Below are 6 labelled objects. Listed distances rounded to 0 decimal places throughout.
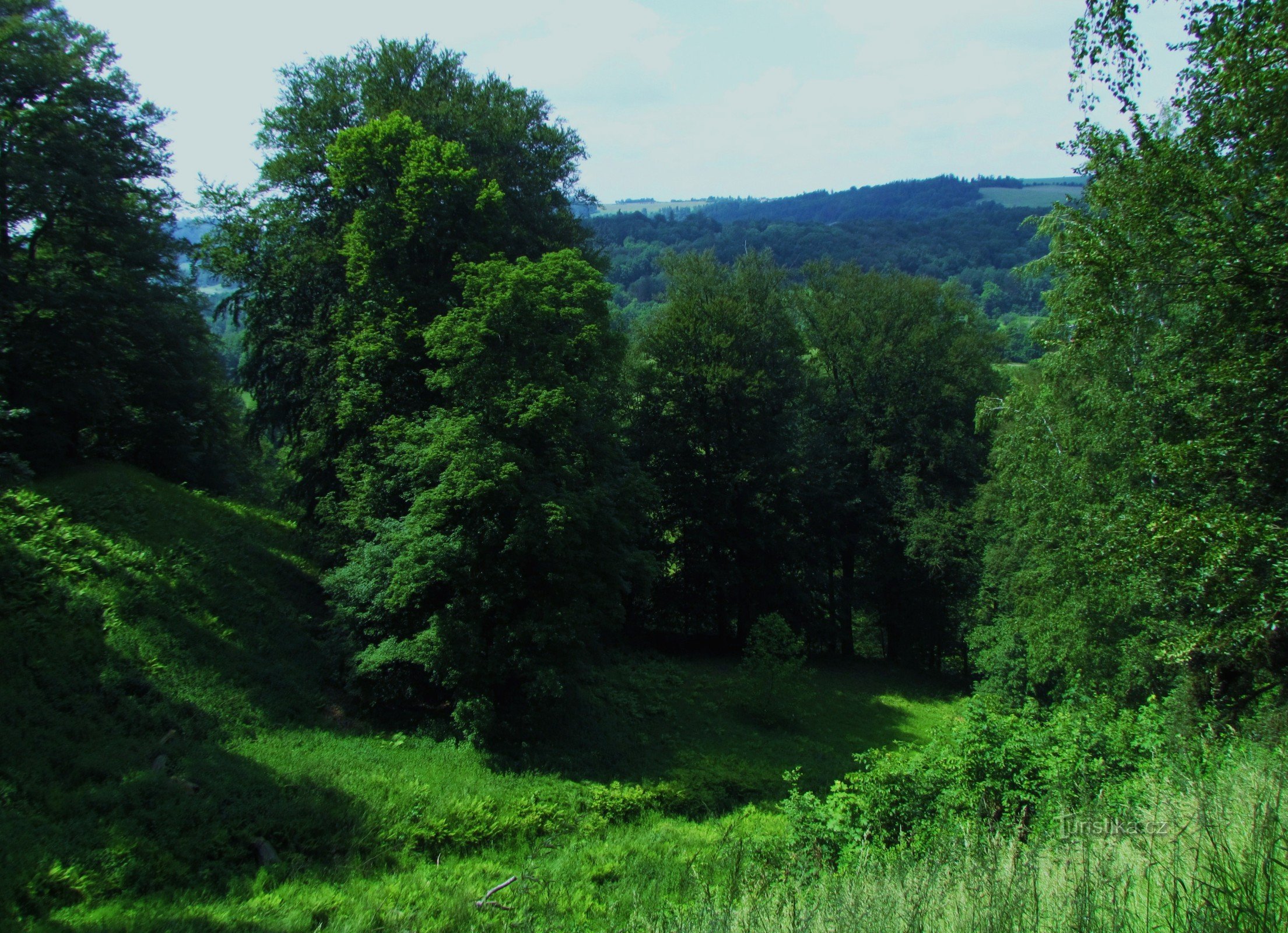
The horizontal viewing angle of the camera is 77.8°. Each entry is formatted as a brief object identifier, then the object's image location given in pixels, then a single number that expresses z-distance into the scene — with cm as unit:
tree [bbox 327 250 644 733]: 1650
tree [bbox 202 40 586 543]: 2070
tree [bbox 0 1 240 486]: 1889
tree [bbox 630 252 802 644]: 3116
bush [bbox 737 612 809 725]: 2297
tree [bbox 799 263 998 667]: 3384
